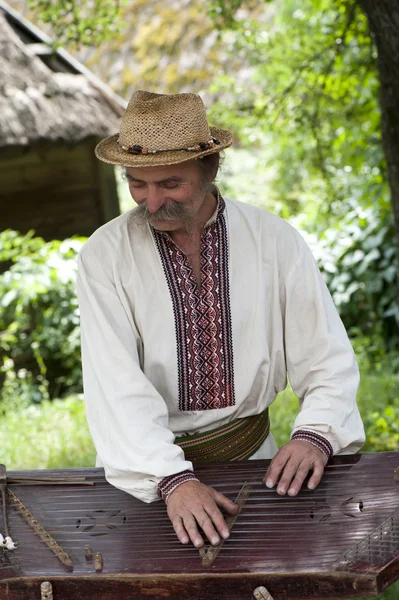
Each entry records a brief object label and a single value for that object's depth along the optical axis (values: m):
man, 2.40
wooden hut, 7.07
